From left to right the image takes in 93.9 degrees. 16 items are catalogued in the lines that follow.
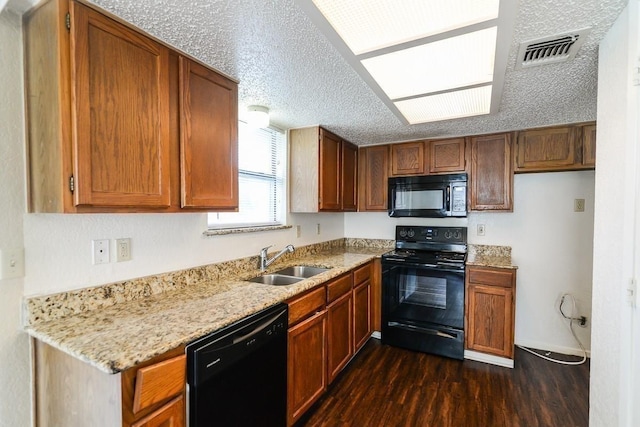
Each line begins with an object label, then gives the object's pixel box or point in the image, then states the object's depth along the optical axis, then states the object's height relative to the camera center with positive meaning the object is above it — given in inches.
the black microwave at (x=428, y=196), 116.1 +4.2
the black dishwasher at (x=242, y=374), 45.3 -29.4
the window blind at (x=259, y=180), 93.4 +8.9
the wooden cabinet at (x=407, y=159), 125.5 +20.5
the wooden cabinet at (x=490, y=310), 100.6 -35.7
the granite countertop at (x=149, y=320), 39.1 -18.9
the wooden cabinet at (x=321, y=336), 70.8 -36.7
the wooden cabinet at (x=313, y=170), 108.1 +13.6
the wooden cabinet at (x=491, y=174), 111.3 +12.4
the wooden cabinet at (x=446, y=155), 118.5 +20.6
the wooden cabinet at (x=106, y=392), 37.9 -25.8
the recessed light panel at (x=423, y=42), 43.1 +28.2
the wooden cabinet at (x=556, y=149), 100.2 +20.1
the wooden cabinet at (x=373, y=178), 133.3 +13.1
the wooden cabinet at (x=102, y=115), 42.3 +14.5
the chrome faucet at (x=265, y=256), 92.4 -15.4
